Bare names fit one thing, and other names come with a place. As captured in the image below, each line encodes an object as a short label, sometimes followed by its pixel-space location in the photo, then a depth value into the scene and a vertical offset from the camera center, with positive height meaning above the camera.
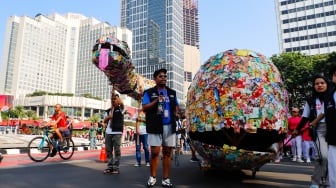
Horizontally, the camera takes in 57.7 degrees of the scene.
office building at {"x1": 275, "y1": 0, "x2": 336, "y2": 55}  74.19 +28.06
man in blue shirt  5.09 +0.25
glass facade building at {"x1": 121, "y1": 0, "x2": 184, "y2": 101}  130.62 +43.36
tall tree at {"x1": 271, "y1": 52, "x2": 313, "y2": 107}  28.20 +6.03
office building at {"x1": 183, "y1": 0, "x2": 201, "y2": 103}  172.62 +64.76
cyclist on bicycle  9.84 +0.57
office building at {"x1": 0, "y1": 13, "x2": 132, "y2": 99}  124.78 +36.77
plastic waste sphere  4.92 +0.60
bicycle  9.63 -0.19
